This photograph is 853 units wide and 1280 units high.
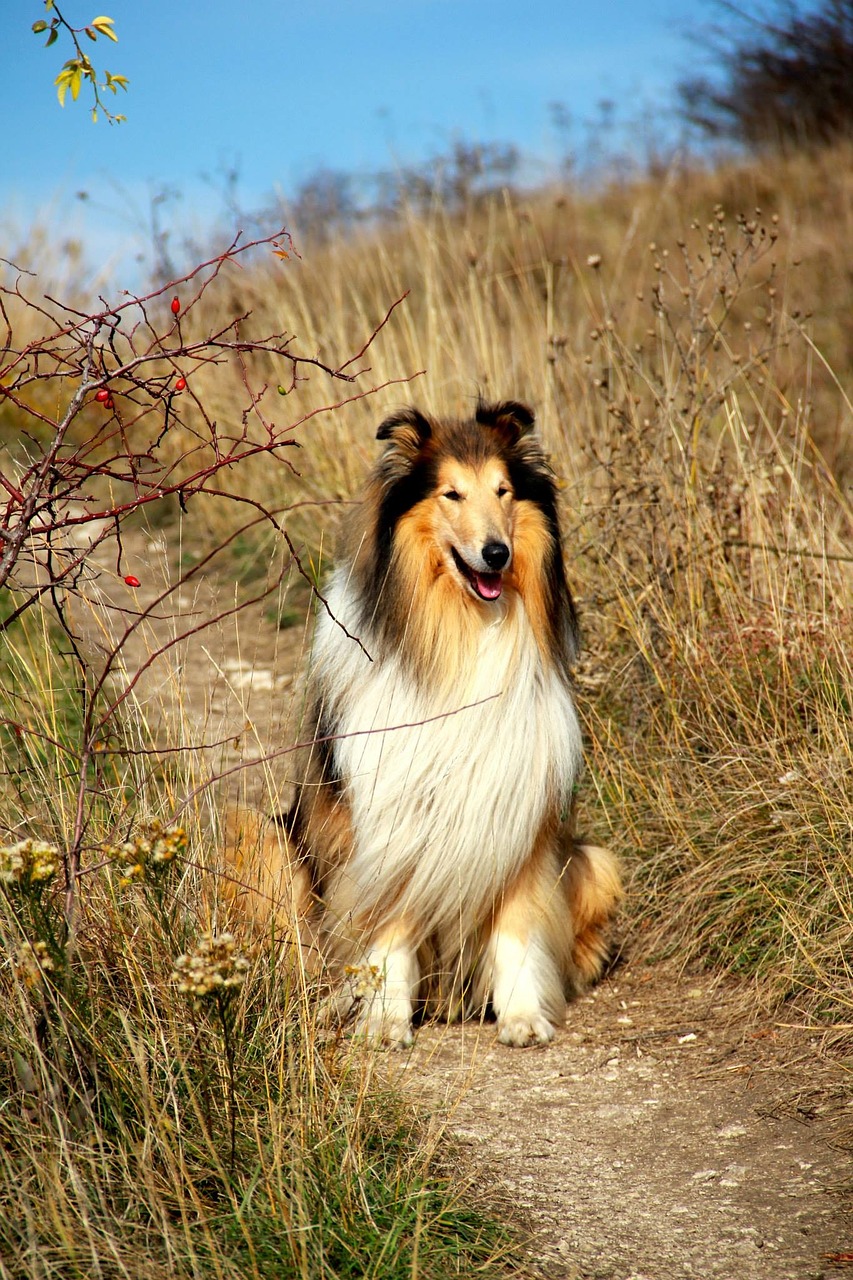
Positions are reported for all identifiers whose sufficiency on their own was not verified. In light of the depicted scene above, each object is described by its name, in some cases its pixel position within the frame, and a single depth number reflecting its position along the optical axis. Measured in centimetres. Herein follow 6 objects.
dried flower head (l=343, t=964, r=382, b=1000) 509
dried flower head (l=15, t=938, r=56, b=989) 442
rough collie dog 747
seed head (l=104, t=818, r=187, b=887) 450
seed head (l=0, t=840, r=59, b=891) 432
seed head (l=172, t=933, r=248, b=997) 414
